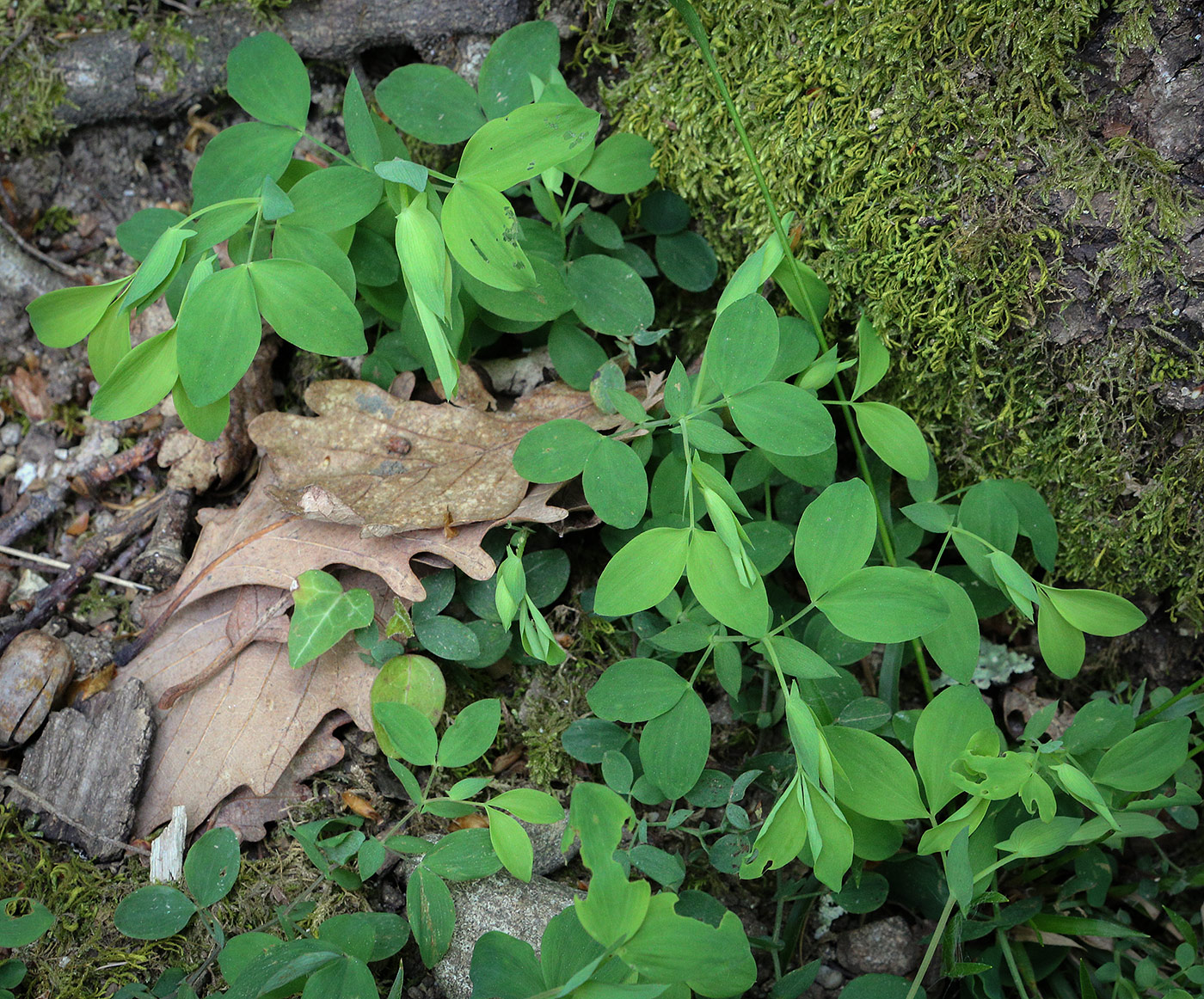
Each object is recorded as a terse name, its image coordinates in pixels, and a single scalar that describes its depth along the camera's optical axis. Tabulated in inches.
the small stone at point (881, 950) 27.3
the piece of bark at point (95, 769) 27.2
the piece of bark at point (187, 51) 29.3
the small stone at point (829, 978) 27.3
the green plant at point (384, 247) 26.1
